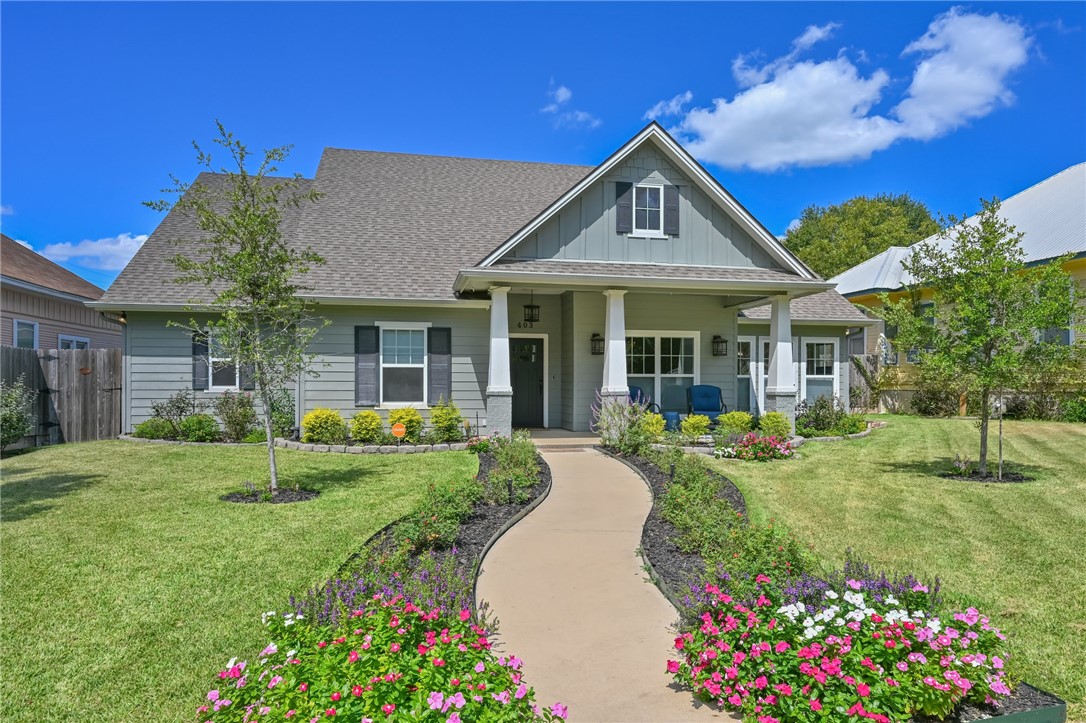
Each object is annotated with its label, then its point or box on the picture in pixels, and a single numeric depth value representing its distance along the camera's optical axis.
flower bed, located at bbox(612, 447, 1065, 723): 2.79
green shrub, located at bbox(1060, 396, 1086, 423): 15.26
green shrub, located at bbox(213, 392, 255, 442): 12.47
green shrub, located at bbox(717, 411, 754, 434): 11.72
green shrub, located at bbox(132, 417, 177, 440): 12.50
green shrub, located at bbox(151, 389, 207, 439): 12.71
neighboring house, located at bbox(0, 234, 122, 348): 15.69
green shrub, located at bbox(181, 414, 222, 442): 12.25
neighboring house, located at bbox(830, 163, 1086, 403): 16.38
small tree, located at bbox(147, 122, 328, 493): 7.38
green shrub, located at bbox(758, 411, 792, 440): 11.65
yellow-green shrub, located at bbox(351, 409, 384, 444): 11.57
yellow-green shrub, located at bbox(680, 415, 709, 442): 11.56
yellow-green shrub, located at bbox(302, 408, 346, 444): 11.64
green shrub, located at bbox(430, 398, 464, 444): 11.72
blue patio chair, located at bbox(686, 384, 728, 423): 13.67
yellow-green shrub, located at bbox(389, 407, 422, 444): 11.51
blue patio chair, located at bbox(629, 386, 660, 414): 12.97
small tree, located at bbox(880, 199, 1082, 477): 8.31
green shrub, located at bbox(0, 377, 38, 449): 10.48
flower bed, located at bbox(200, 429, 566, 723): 2.44
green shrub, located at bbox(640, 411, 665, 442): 10.87
